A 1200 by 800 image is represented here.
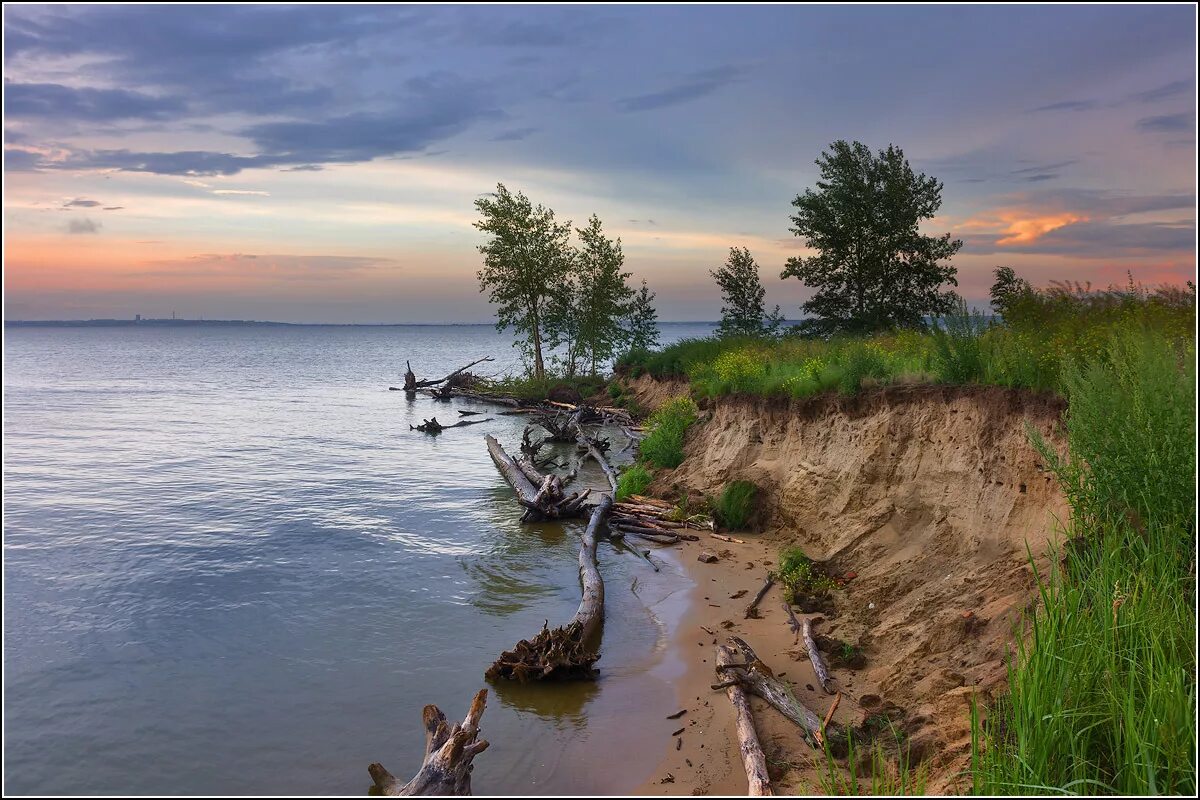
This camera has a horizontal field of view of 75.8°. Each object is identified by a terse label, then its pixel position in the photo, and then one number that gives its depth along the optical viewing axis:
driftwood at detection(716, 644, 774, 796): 7.58
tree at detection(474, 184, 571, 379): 53.75
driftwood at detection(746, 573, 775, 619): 12.80
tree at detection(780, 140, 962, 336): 37.19
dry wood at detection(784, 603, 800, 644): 11.80
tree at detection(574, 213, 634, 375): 55.06
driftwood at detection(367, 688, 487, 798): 7.56
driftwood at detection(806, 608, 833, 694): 9.91
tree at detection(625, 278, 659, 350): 55.75
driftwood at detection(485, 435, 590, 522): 20.30
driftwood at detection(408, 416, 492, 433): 37.06
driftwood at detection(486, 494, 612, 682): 10.77
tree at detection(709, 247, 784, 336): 45.66
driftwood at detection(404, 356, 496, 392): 57.82
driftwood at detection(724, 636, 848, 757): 8.38
